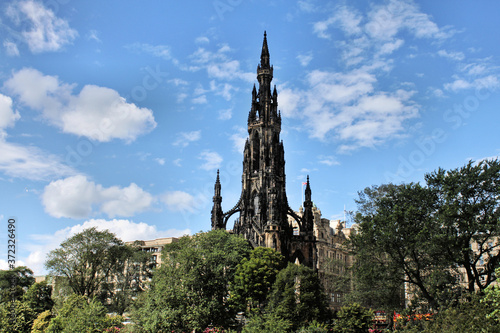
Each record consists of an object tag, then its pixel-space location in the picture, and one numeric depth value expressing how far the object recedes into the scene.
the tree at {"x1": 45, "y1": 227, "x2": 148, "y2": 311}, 82.31
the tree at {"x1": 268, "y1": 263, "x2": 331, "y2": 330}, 52.53
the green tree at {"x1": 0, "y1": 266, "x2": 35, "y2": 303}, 83.94
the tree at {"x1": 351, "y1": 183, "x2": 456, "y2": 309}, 46.84
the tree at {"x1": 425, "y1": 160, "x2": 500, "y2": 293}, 45.78
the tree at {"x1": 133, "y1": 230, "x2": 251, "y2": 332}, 52.62
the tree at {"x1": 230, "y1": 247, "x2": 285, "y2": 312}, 60.06
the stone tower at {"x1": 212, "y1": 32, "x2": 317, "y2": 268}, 80.56
